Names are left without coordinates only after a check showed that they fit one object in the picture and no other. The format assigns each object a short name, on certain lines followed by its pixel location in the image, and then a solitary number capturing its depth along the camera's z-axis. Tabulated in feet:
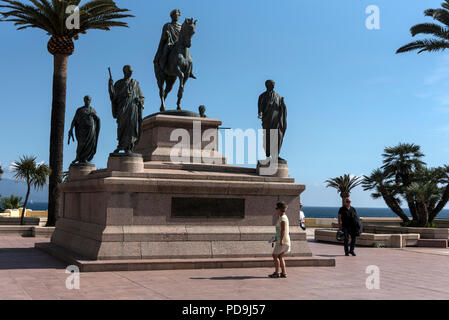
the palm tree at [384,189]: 92.53
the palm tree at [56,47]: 79.00
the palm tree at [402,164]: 96.17
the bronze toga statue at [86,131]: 51.65
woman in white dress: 34.12
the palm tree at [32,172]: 82.17
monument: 39.04
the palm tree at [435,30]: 86.79
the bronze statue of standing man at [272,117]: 47.03
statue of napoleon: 52.75
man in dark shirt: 52.39
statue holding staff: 42.29
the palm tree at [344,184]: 103.35
